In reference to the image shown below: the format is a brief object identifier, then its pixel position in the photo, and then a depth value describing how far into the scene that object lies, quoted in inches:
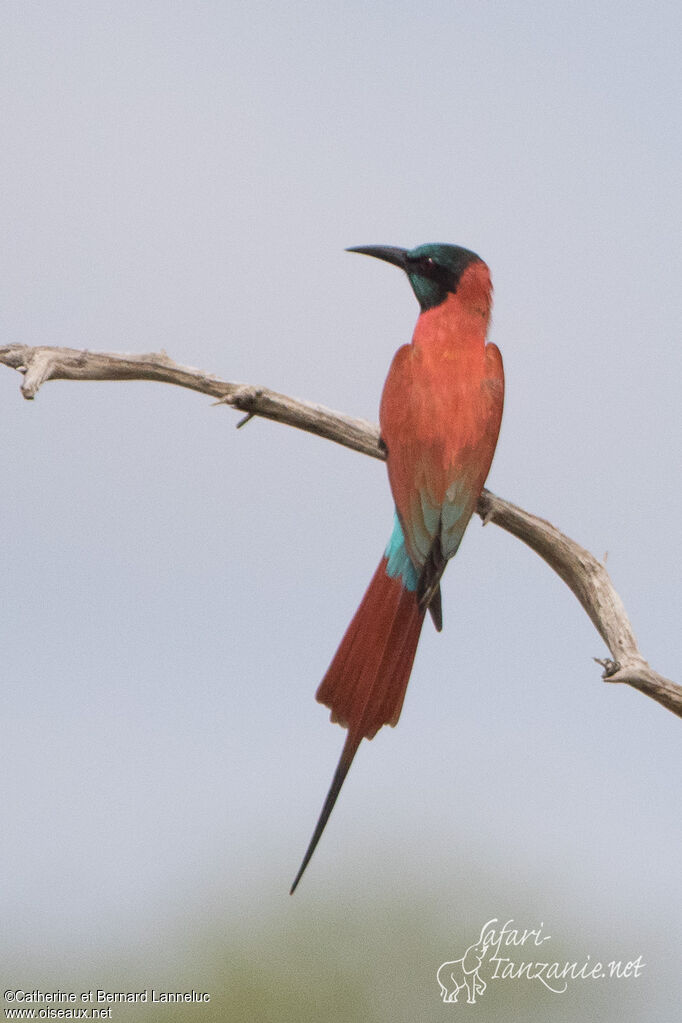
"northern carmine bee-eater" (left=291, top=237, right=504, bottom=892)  279.3
